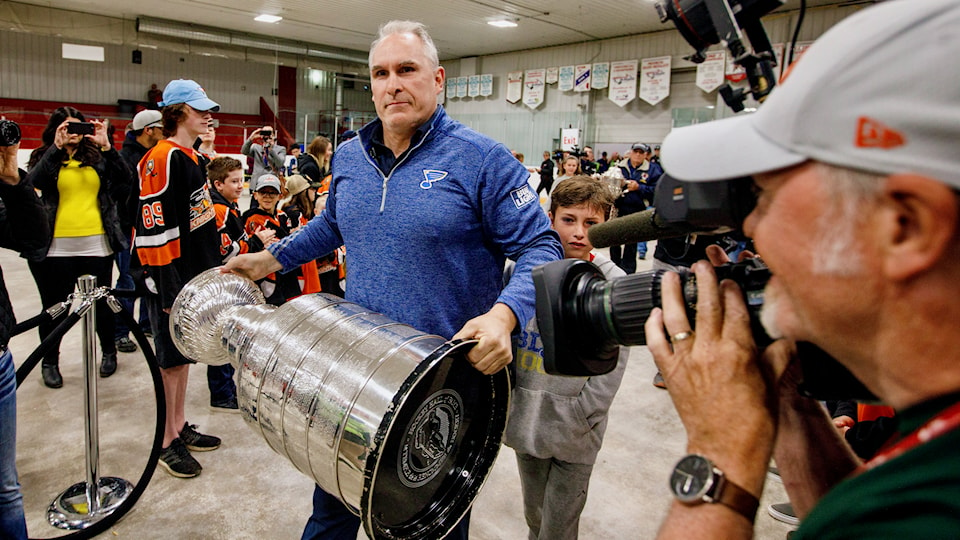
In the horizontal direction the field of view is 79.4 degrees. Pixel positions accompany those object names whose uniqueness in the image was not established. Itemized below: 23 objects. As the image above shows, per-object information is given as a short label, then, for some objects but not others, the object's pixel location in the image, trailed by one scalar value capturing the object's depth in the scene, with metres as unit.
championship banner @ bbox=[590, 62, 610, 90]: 14.63
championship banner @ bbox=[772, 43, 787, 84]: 11.45
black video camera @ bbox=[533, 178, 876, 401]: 0.67
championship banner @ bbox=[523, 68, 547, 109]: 16.12
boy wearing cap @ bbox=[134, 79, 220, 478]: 2.44
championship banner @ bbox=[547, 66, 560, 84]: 15.72
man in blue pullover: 1.49
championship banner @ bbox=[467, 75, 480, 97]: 17.70
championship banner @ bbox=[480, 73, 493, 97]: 17.45
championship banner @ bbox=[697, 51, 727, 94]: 12.20
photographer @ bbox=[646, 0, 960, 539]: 0.45
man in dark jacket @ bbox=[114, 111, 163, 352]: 4.07
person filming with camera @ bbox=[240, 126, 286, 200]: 8.34
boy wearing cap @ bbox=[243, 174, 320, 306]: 3.41
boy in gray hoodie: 1.70
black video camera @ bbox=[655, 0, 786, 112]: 1.09
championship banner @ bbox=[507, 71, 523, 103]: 16.67
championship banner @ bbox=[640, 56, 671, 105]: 13.42
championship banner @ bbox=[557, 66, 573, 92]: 15.38
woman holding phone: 3.29
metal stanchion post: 2.16
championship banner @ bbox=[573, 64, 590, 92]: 14.97
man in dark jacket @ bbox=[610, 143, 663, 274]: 6.12
